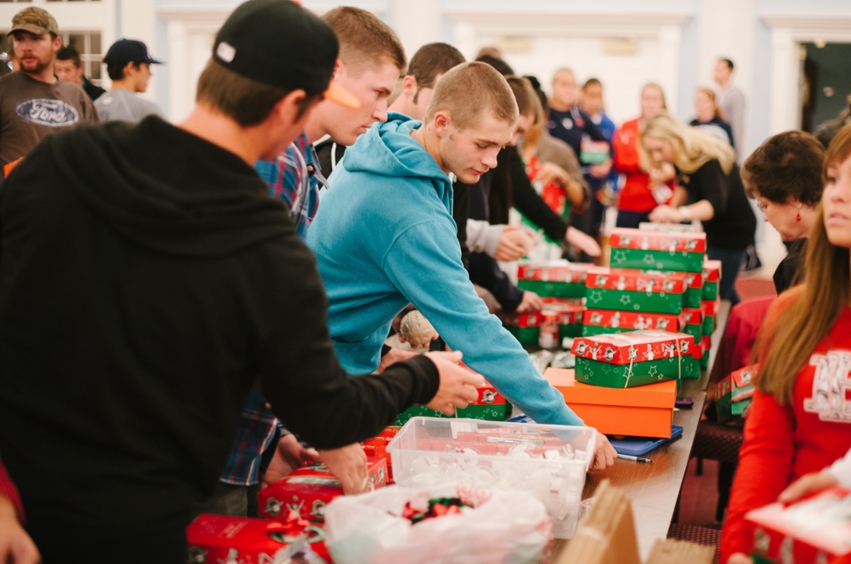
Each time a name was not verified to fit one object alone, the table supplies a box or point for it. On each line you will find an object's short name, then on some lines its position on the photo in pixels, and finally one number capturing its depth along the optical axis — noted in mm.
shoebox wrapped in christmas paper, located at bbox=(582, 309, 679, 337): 3059
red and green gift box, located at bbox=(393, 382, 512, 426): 2385
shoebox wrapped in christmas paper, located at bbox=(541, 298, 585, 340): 3428
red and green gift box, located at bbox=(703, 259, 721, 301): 3422
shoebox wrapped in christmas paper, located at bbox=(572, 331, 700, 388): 2365
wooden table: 1779
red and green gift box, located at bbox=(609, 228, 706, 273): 3254
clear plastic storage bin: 1705
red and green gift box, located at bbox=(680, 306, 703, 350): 3176
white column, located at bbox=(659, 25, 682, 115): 11195
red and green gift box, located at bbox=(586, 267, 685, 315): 3062
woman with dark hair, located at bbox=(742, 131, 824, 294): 2797
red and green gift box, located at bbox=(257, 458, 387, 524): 1638
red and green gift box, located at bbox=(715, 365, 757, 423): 2912
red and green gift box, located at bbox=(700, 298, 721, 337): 3379
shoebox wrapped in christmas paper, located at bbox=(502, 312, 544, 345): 3357
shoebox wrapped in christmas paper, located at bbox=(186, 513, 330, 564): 1447
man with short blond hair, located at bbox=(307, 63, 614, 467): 1951
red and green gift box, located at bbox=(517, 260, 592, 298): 3580
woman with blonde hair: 4773
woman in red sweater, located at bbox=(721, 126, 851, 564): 1621
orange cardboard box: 2326
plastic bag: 1387
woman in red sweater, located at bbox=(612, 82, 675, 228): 6613
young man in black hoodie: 1216
